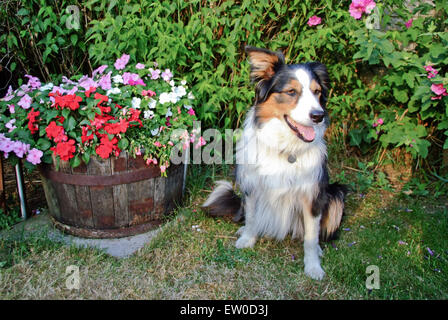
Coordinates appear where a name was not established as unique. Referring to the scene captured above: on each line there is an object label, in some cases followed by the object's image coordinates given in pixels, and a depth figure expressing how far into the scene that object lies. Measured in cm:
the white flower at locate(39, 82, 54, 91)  295
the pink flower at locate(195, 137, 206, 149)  324
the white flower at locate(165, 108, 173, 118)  298
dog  257
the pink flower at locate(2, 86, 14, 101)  297
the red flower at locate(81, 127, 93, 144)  271
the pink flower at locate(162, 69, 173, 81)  311
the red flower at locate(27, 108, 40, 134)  275
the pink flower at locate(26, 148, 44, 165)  277
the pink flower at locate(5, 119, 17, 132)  278
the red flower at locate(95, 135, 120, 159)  271
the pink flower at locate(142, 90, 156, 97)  292
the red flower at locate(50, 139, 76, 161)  267
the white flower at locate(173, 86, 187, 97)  308
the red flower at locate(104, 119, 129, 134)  272
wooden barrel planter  285
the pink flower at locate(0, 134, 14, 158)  274
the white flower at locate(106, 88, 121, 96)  287
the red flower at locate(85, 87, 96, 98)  278
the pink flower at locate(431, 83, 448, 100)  320
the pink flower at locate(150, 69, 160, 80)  311
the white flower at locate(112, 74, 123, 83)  297
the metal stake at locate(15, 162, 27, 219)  319
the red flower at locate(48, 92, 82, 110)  268
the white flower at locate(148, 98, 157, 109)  290
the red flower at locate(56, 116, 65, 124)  274
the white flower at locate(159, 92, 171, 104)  295
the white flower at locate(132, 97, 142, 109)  287
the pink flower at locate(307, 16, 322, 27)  361
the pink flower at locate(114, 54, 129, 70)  311
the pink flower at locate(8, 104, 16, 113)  285
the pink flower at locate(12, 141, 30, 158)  273
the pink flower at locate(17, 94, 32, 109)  281
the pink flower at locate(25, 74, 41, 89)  306
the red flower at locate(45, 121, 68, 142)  268
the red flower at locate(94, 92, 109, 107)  274
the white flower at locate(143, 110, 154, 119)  290
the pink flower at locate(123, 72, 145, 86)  300
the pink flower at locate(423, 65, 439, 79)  322
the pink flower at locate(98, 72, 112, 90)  290
